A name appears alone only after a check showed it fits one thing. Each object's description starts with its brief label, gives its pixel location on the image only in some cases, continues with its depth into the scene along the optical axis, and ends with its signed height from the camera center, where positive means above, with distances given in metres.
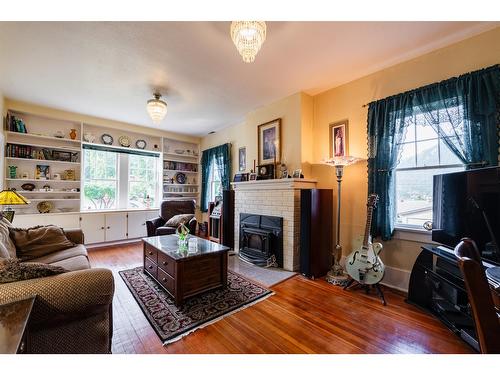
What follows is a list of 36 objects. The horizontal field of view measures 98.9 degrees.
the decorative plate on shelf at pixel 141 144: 4.99 +1.05
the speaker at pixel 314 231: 2.79 -0.56
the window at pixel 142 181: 4.95 +0.18
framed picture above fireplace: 3.47 +0.79
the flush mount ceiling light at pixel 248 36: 1.60 +1.17
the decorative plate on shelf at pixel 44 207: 3.87 -0.35
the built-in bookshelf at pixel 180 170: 5.46 +0.50
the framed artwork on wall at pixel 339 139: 2.95 +0.71
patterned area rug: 1.75 -1.13
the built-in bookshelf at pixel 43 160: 3.66 +0.51
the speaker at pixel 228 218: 4.06 -0.57
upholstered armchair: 3.81 -0.57
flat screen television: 1.52 -0.16
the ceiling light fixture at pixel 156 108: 3.04 +1.15
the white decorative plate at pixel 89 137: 4.31 +1.04
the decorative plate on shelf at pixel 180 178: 5.63 +0.28
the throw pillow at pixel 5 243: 1.71 -0.49
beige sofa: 1.09 -0.66
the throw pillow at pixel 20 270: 1.16 -0.47
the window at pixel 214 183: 5.33 +0.14
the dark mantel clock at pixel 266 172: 3.48 +0.28
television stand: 1.60 -0.88
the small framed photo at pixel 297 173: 3.11 +0.23
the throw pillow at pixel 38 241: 2.16 -0.57
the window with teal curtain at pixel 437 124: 1.86 +0.66
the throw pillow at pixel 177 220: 3.99 -0.59
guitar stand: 2.18 -1.12
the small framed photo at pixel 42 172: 3.90 +0.30
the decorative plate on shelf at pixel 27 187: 3.77 +0.02
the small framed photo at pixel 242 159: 4.57 +0.64
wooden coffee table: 2.08 -0.83
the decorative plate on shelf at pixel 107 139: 4.55 +1.05
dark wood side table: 0.74 -0.55
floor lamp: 2.65 -0.72
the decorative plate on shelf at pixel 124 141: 4.74 +1.06
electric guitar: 2.30 -0.80
